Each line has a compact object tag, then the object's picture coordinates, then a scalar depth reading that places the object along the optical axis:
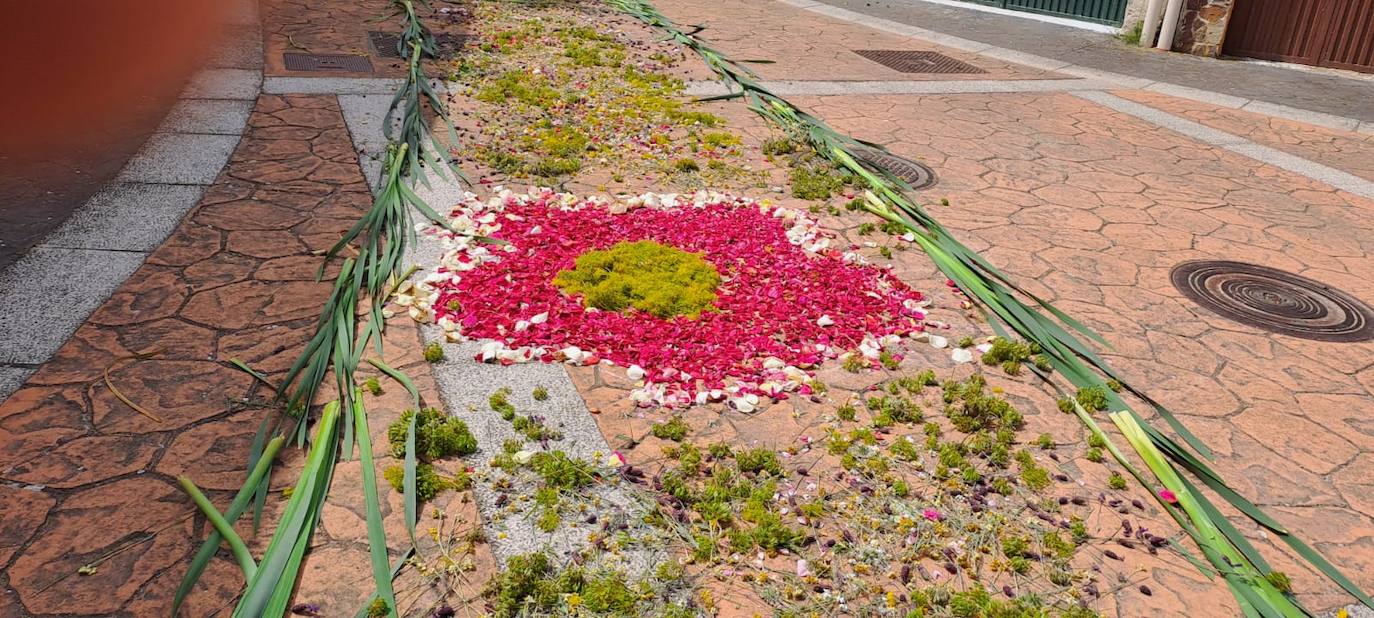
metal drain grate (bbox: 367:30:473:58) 8.55
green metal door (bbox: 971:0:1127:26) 11.87
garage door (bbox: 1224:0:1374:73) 9.67
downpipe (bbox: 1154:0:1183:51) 10.52
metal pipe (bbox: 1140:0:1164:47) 10.69
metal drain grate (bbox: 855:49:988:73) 9.65
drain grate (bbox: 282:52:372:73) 7.86
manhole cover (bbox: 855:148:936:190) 6.24
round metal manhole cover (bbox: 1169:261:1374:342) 4.54
